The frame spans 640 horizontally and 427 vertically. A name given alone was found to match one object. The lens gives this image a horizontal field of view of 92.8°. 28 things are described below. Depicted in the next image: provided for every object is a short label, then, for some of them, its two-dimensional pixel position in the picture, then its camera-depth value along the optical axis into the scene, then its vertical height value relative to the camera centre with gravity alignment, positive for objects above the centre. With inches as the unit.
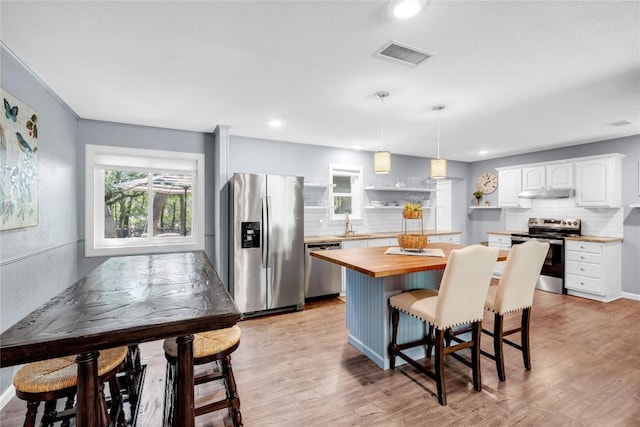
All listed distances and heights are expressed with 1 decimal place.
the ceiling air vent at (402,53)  81.0 +44.1
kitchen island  95.6 -27.8
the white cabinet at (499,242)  222.2 -22.9
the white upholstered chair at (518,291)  94.3 -25.4
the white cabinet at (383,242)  195.3 -19.6
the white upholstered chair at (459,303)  82.7 -26.9
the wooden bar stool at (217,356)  65.7 -31.2
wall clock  254.2 +24.6
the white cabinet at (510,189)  224.7 +17.0
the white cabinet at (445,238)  221.3 -19.6
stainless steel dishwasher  174.7 -36.9
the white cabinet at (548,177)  198.5 +23.5
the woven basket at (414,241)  113.6 -11.0
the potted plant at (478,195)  260.6 +14.0
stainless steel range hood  198.2 +11.7
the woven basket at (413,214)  114.7 -0.9
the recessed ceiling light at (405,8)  63.2 +43.3
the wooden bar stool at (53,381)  52.5 -30.0
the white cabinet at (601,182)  180.1 +17.7
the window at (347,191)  213.6 +15.1
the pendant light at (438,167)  128.6 +18.9
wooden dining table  42.5 -17.1
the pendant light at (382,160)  114.4 +19.8
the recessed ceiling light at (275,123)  147.5 +44.6
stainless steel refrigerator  152.7 -15.8
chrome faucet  205.8 -8.3
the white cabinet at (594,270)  173.6 -34.5
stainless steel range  190.9 -18.9
